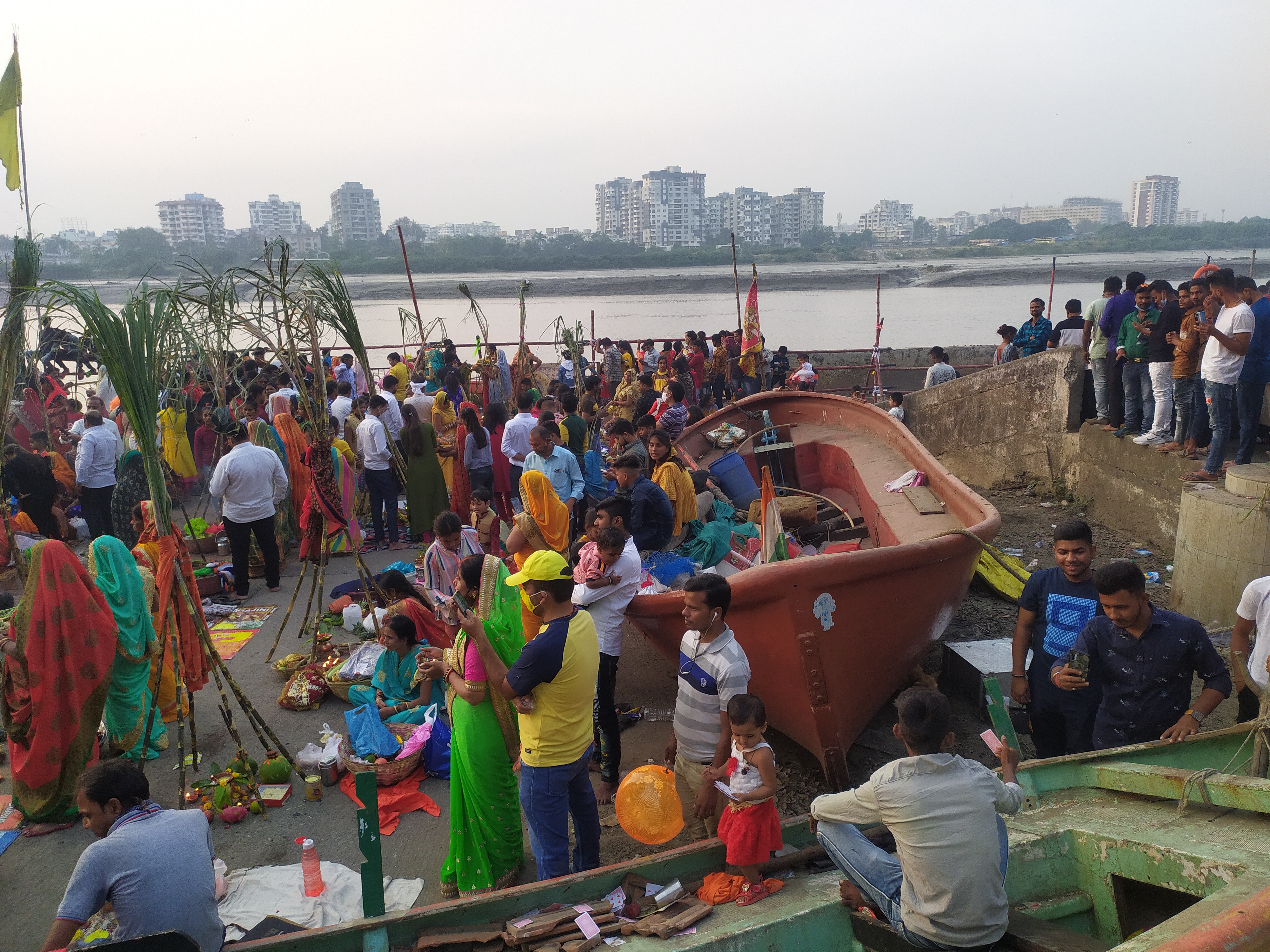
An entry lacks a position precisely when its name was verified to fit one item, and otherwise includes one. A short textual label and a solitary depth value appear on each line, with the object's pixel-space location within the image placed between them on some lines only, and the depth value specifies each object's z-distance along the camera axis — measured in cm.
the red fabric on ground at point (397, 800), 439
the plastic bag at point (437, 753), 477
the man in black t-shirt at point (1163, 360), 753
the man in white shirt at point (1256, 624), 352
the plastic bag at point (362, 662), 556
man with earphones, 346
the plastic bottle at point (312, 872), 376
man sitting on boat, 236
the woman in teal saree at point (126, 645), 450
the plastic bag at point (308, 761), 475
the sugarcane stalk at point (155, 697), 437
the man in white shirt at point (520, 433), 783
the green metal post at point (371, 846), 299
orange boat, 413
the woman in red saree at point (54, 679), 418
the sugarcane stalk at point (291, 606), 577
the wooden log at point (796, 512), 758
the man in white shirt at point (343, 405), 877
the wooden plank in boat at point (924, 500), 660
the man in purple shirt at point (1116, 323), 822
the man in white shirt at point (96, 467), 807
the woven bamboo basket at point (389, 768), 456
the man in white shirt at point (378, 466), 812
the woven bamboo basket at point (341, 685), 547
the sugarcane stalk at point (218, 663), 443
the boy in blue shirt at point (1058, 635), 377
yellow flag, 504
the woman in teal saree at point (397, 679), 507
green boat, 277
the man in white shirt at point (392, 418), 905
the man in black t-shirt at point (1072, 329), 1090
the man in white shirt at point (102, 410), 838
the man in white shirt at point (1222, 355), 632
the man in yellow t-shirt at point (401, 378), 1226
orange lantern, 365
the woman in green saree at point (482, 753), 357
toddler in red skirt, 309
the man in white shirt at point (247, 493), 687
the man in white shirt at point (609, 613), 438
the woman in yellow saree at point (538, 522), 486
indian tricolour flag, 551
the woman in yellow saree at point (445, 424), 911
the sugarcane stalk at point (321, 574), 588
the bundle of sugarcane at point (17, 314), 425
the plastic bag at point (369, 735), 467
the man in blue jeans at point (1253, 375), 647
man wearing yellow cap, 324
